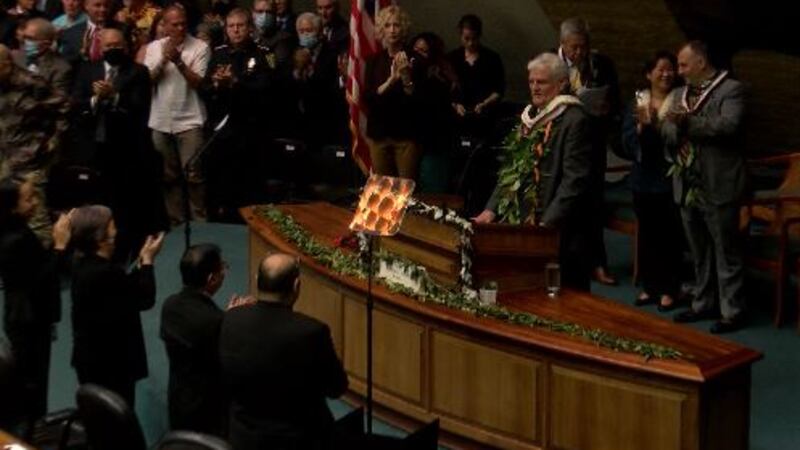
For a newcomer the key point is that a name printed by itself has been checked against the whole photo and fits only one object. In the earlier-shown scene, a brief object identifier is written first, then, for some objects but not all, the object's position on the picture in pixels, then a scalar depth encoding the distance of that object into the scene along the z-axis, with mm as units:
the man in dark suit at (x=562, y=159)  7543
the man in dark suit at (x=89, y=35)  11461
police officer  11375
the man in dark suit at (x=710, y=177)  8453
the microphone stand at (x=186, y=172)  9508
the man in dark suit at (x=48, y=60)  10680
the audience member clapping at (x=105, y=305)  6645
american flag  10445
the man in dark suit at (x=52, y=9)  13359
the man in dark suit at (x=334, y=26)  11703
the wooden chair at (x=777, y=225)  8938
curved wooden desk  6348
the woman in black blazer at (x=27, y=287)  7359
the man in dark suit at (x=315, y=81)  11547
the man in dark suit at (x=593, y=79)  9398
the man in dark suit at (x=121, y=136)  10836
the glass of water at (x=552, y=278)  7336
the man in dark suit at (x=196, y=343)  6219
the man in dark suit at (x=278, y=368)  5543
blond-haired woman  10117
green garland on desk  6508
